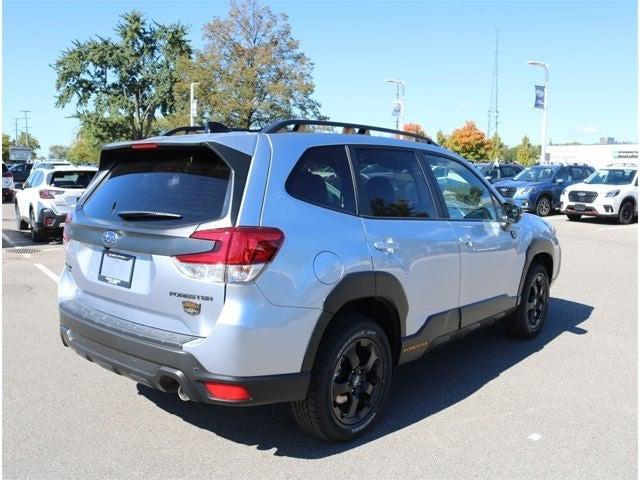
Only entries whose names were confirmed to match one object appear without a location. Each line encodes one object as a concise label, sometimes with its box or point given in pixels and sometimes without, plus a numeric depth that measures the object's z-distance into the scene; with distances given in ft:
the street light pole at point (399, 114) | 120.16
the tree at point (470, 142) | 266.98
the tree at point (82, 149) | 164.78
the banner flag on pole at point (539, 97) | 103.81
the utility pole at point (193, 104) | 112.06
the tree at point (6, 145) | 336.29
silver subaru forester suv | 9.53
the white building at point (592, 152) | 283.44
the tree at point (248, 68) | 118.93
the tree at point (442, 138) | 287.81
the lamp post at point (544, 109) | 104.32
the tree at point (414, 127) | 307.05
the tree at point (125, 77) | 160.35
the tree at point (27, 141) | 407.15
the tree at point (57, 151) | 474.57
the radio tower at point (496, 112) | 269.44
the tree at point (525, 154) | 314.76
